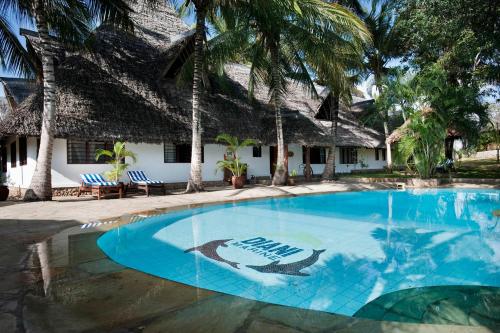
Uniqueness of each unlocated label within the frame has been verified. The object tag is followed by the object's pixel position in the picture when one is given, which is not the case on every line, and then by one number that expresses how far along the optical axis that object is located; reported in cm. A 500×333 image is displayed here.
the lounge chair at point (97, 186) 1145
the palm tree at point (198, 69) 1193
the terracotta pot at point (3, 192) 1052
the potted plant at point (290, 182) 1490
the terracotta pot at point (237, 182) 1397
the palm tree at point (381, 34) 2028
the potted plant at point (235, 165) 1398
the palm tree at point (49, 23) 1001
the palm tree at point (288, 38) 1135
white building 1232
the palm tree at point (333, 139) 1703
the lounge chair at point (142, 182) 1252
